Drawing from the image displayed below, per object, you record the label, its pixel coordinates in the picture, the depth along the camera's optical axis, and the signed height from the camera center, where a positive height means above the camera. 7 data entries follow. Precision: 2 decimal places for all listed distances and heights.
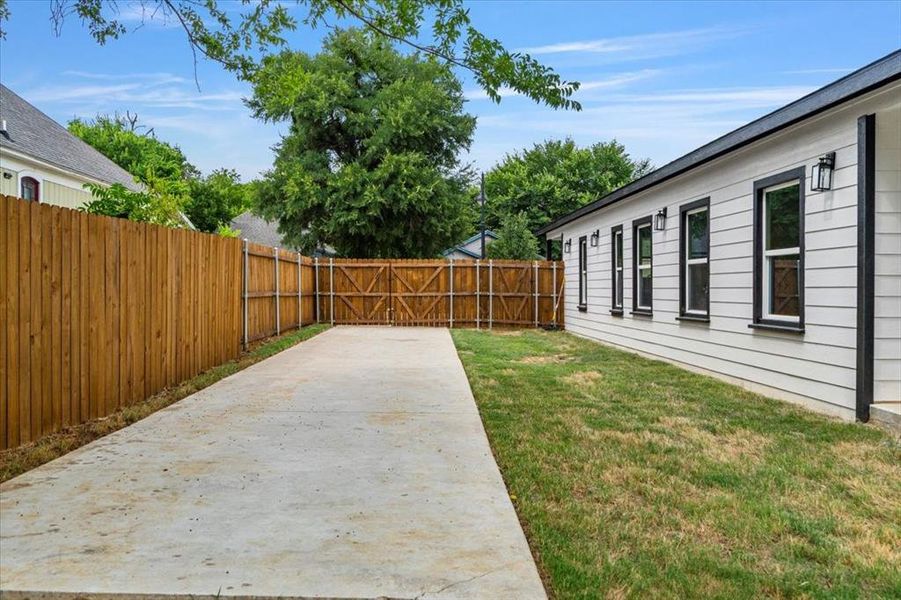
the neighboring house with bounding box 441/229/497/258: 35.09 +2.55
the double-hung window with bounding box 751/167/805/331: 6.29 +0.42
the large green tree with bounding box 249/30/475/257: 22.67 +5.22
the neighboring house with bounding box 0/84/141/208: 14.38 +3.25
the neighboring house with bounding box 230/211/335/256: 35.53 +3.50
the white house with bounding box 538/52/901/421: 5.27 +0.42
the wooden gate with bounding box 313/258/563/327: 17.45 -0.08
